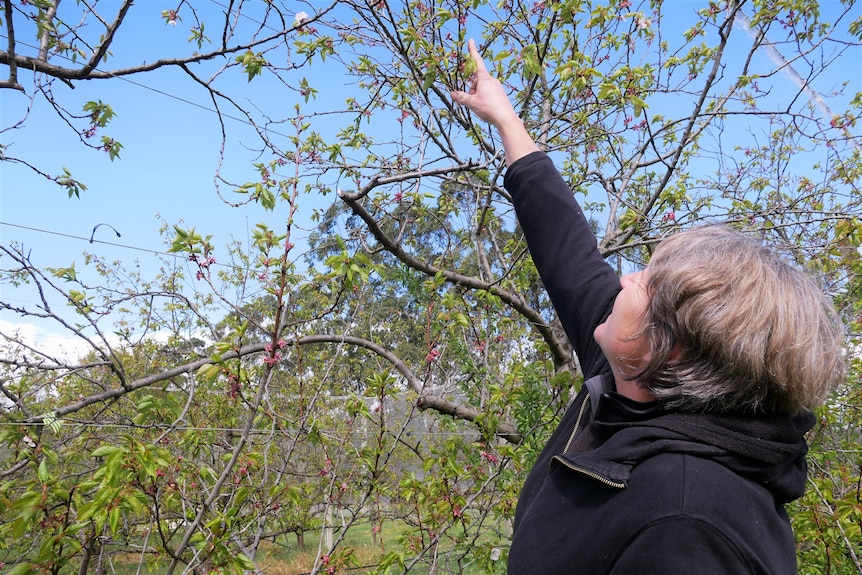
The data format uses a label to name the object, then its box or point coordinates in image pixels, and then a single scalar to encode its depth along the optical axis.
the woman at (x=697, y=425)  0.73
